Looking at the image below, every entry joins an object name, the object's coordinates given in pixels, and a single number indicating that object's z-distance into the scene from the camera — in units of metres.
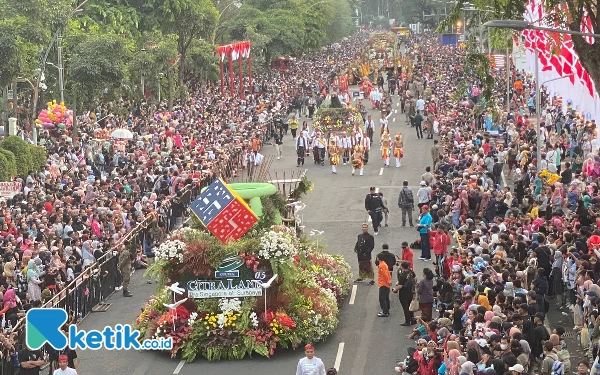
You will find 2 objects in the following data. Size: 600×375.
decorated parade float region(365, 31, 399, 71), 82.44
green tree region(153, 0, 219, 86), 65.94
